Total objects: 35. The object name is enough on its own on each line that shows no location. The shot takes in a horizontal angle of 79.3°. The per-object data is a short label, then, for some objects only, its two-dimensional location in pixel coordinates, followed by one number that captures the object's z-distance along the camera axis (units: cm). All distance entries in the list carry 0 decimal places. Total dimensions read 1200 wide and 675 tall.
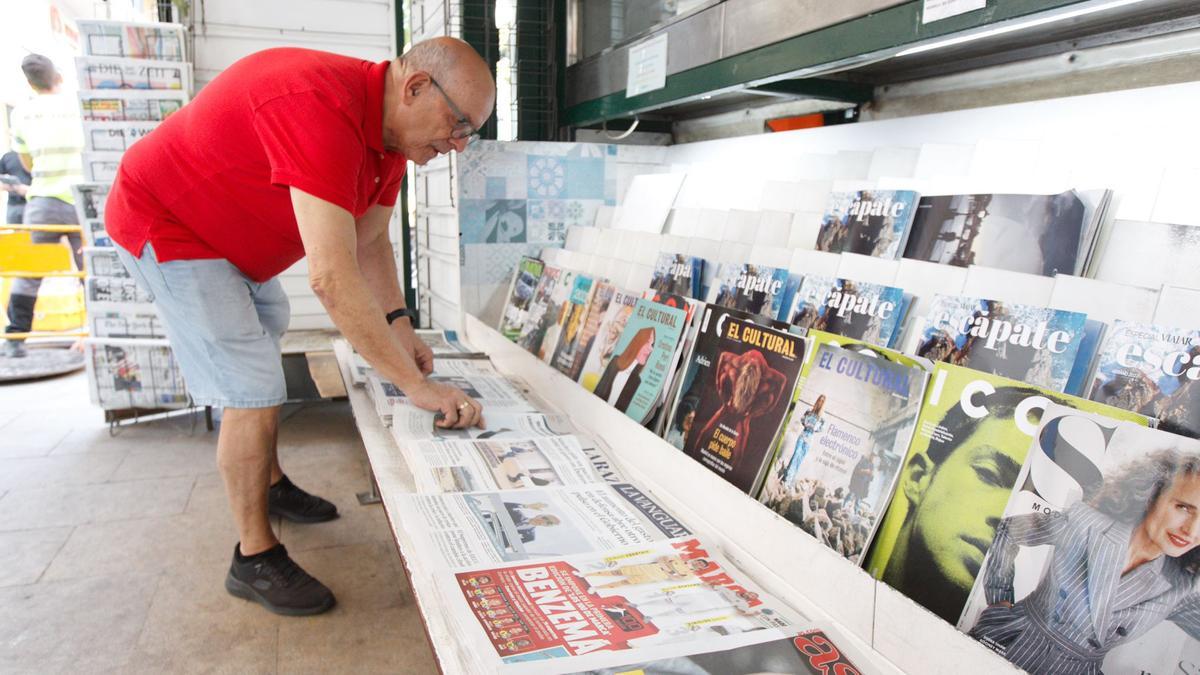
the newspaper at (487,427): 149
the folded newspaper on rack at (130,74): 316
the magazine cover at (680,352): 149
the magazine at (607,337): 176
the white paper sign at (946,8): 102
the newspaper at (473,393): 171
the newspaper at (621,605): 82
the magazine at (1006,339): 93
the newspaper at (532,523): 103
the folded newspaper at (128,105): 317
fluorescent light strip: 90
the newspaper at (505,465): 127
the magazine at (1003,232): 104
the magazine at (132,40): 318
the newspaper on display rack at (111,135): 319
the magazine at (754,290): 143
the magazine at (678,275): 171
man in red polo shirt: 139
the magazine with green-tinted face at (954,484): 86
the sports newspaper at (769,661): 77
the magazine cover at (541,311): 218
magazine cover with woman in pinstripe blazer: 71
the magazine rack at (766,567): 75
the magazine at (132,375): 322
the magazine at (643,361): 152
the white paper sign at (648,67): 185
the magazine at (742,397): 118
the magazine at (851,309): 118
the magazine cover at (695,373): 137
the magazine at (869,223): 129
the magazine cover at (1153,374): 79
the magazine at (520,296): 238
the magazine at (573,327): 194
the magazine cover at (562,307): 204
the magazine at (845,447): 99
